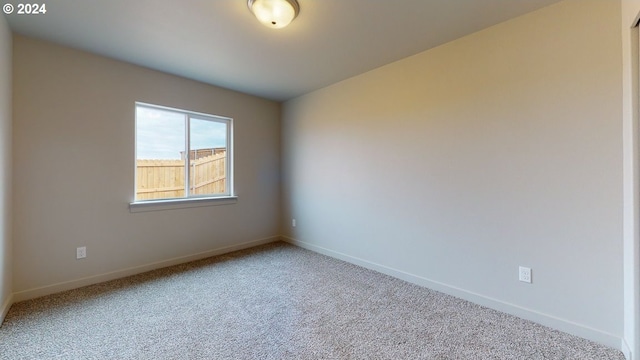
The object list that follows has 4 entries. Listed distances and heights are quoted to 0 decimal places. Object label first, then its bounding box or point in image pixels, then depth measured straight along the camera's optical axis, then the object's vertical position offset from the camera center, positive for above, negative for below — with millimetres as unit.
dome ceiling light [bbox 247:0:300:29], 1811 +1223
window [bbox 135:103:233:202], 3088 +341
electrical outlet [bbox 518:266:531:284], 2035 -756
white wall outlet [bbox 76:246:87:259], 2592 -723
